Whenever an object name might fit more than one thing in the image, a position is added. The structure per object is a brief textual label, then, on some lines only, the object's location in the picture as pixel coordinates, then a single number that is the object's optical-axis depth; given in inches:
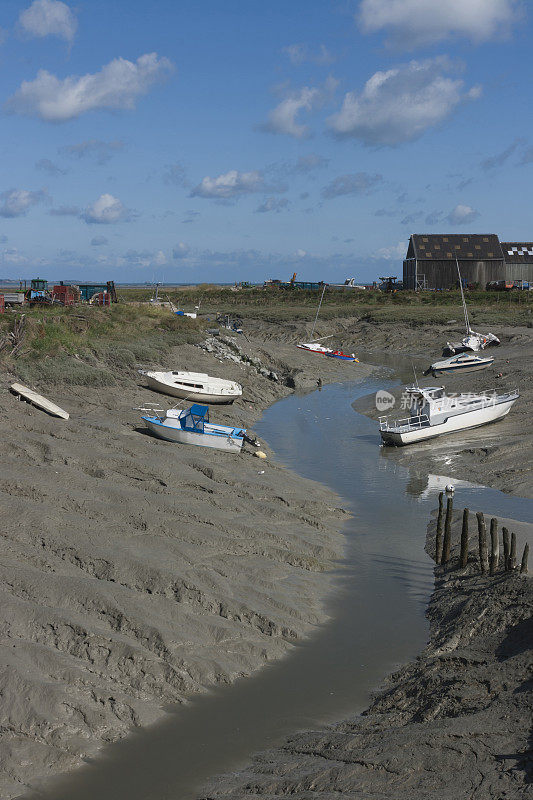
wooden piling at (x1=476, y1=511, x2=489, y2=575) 662.5
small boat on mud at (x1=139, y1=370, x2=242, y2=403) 1501.0
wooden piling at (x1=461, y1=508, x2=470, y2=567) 682.1
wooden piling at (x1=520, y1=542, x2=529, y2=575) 599.2
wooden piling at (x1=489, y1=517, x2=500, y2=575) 637.3
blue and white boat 1108.5
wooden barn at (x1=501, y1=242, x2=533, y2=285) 3858.3
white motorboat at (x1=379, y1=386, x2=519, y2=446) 1293.1
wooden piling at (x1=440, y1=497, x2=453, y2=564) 722.2
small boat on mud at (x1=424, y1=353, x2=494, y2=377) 1991.9
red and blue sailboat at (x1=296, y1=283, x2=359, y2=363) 2554.1
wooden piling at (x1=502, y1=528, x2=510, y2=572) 629.0
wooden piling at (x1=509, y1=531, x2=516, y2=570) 624.1
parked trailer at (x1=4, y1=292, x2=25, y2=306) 1865.2
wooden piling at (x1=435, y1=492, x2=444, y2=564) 742.0
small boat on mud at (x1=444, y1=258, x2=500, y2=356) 2221.9
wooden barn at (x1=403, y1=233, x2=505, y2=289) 3833.7
